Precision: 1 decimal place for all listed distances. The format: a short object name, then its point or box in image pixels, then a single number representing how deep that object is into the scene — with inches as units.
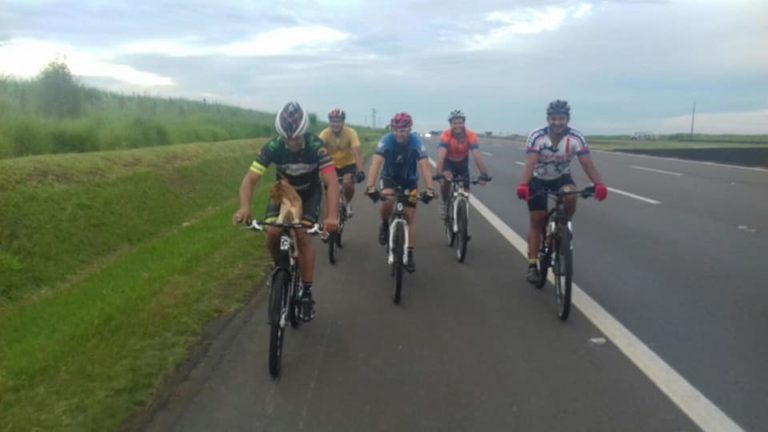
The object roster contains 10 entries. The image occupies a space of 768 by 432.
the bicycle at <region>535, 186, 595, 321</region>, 279.0
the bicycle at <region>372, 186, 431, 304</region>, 314.7
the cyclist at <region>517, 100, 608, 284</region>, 304.7
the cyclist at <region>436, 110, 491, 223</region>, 426.9
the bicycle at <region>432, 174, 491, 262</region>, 402.5
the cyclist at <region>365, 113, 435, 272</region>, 350.6
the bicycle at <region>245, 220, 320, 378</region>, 226.4
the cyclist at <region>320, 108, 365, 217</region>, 440.8
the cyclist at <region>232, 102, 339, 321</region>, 251.9
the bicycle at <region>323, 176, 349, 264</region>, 410.6
